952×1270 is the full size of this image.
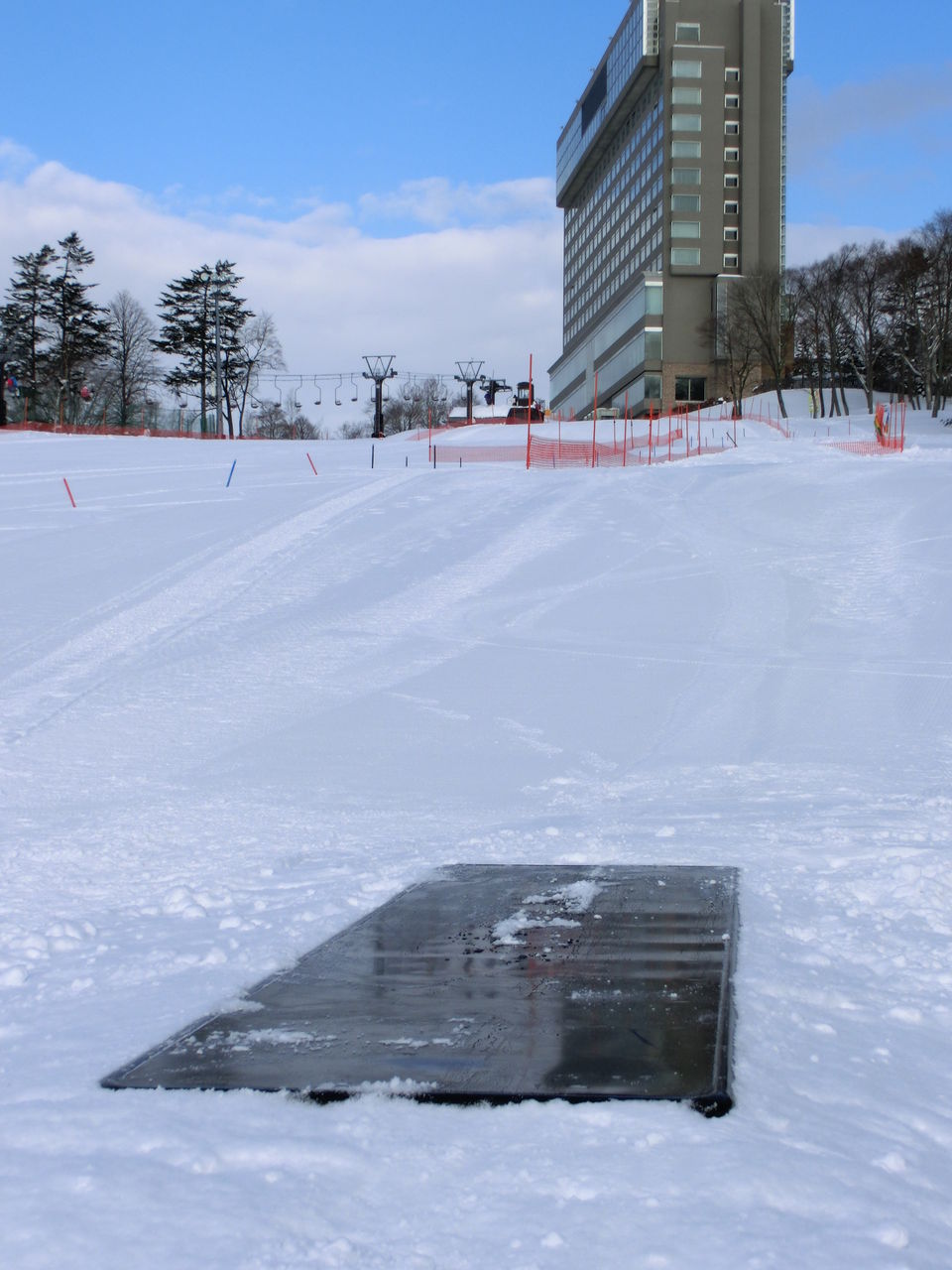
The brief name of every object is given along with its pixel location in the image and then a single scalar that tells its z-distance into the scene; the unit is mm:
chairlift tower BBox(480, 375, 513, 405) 77625
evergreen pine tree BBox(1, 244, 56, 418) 73500
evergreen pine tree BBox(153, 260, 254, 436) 78750
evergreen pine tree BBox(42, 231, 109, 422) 73688
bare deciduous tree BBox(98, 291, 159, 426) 79500
